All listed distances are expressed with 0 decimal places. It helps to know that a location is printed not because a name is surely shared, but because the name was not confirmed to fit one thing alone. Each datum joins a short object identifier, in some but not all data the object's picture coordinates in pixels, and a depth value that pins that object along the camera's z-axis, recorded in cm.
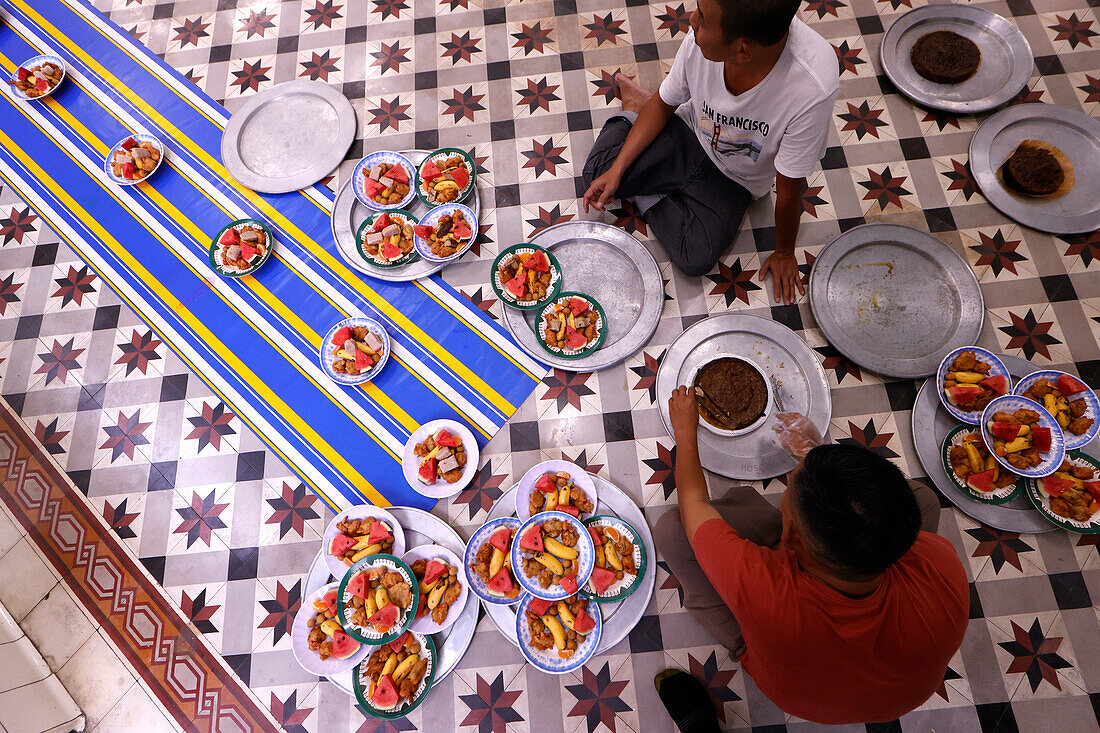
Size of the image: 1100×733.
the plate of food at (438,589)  254
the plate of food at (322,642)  249
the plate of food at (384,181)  319
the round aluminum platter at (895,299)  278
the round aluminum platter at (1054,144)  296
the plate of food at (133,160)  345
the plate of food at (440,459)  275
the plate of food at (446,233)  307
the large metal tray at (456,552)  255
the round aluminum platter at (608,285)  293
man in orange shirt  158
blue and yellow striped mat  297
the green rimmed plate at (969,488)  252
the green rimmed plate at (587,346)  287
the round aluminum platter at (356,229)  314
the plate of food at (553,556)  246
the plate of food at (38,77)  372
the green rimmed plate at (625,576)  249
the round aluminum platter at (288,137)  342
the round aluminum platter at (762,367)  266
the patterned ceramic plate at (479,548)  253
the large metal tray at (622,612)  255
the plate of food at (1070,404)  251
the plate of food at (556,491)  261
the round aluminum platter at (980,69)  317
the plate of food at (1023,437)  245
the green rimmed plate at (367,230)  310
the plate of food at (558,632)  246
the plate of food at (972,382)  259
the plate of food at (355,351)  293
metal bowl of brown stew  267
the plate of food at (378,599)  247
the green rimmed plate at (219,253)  319
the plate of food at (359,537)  263
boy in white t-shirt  198
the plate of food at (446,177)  320
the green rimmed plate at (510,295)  293
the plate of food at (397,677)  244
